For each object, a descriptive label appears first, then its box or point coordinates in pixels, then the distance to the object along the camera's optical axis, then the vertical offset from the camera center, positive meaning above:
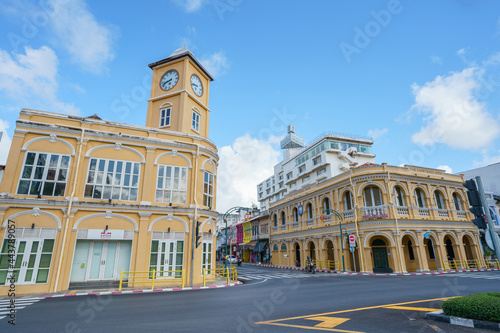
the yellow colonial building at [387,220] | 23.34 +2.36
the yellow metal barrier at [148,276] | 14.98 -1.51
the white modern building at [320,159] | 44.88 +15.20
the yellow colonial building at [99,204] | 14.38 +2.62
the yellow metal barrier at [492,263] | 26.35 -1.80
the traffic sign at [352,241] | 22.82 +0.45
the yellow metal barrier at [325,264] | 27.25 -1.75
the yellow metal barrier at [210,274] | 17.56 -1.63
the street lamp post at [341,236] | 24.76 +0.94
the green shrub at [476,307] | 5.82 -1.38
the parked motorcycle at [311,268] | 24.45 -1.85
